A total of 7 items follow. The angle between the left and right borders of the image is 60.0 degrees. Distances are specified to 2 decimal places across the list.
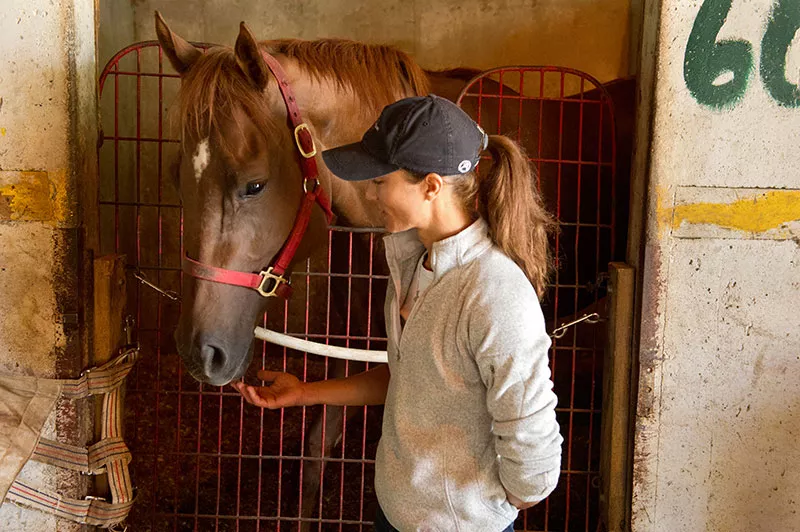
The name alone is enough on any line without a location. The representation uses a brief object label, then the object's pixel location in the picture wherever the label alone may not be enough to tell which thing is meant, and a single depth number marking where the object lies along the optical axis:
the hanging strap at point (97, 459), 2.43
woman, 1.31
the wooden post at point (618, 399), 2.40
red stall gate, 3.01
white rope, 2.57
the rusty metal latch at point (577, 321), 2.42
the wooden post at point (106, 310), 2.46
